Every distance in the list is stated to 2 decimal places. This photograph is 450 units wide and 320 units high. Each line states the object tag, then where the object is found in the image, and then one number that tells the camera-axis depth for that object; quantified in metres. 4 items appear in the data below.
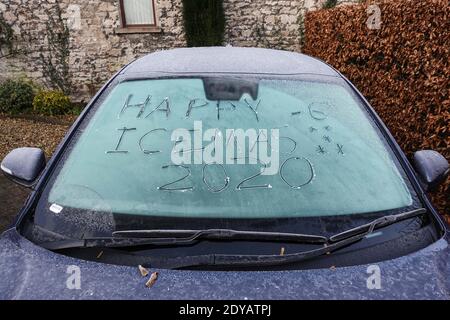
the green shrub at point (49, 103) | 8.32
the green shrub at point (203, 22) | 8.77
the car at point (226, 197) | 1.16
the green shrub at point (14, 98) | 8.45
